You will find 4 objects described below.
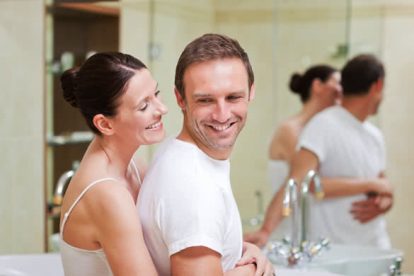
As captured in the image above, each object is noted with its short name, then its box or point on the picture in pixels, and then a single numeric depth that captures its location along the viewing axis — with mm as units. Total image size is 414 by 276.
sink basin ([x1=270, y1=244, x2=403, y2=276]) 2912
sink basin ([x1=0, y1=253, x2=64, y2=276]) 2859
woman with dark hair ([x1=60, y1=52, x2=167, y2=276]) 2198
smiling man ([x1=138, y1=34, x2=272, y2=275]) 2132
